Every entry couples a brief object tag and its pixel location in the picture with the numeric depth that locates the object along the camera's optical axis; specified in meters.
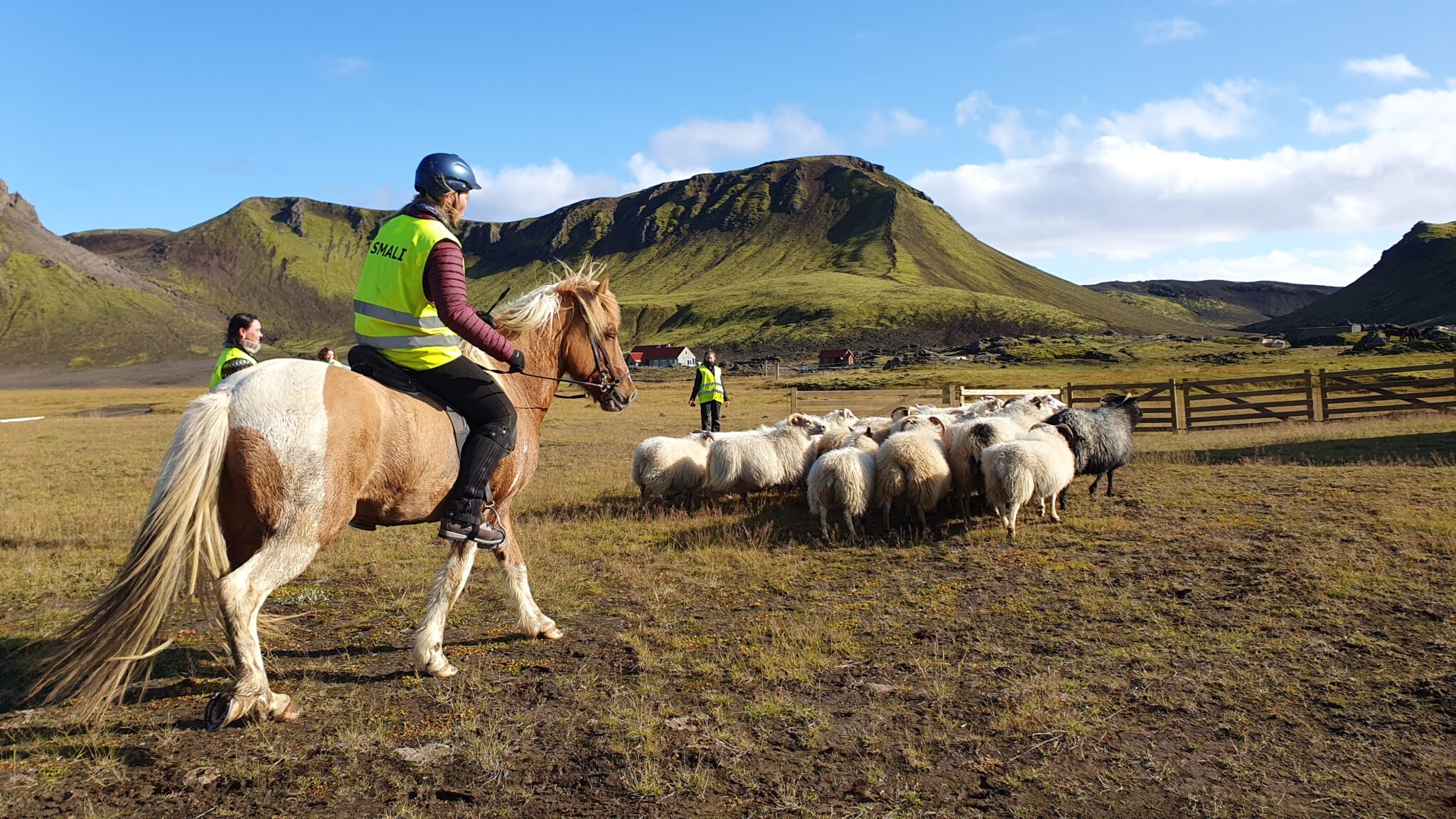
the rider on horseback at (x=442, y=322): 5.02
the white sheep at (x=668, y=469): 12.52
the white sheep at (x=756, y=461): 12.44
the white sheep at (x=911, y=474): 10.45
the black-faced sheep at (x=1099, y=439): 12.16
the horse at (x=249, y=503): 4.35
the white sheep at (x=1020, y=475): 9.96
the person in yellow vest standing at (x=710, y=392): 17.67
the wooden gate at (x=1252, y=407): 22.77
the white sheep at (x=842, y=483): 10.27
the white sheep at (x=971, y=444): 10.97
